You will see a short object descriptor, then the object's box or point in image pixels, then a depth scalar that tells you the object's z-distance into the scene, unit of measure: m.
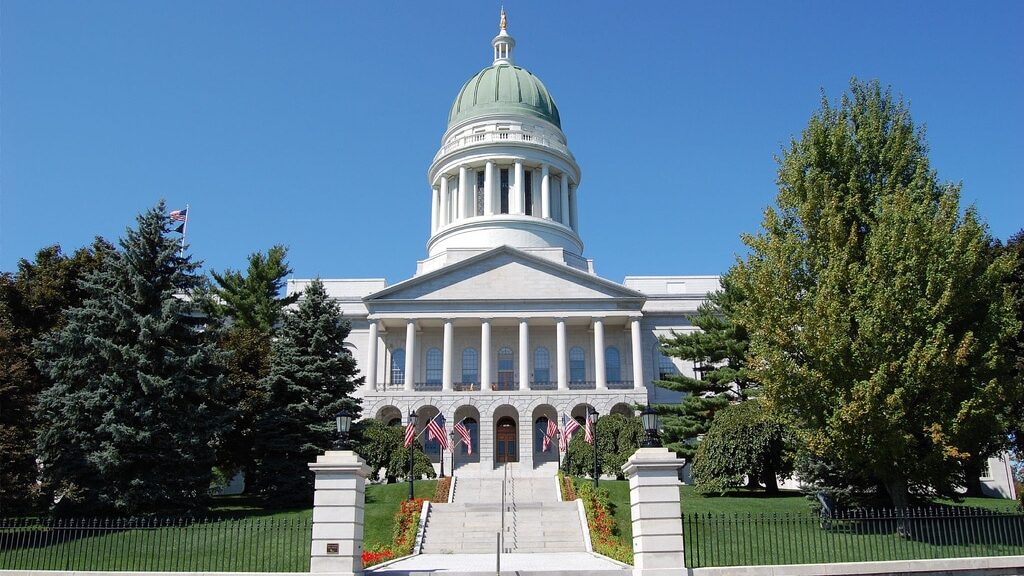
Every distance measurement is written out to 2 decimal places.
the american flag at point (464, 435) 37.31
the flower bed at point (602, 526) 20.16
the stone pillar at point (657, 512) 14.80
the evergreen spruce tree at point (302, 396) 28.05
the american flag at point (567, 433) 35.42
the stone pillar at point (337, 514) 14.95
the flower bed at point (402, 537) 19.93
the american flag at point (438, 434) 34.71
